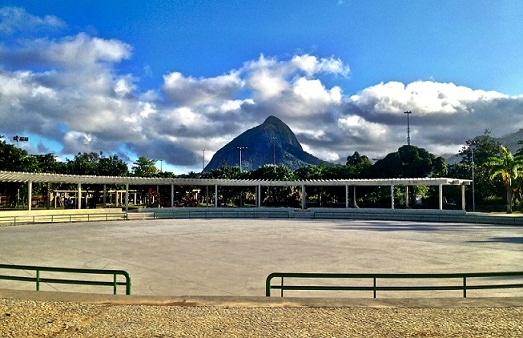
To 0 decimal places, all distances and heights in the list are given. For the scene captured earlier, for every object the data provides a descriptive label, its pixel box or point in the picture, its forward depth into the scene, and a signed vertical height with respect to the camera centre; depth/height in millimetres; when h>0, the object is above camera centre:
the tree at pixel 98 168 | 66125 +3567
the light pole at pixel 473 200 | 45000 -1344
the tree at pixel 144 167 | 80356 +4432
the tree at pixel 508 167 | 40031 +2087
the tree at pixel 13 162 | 46997 +3178
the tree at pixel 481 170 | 48562 +2795
